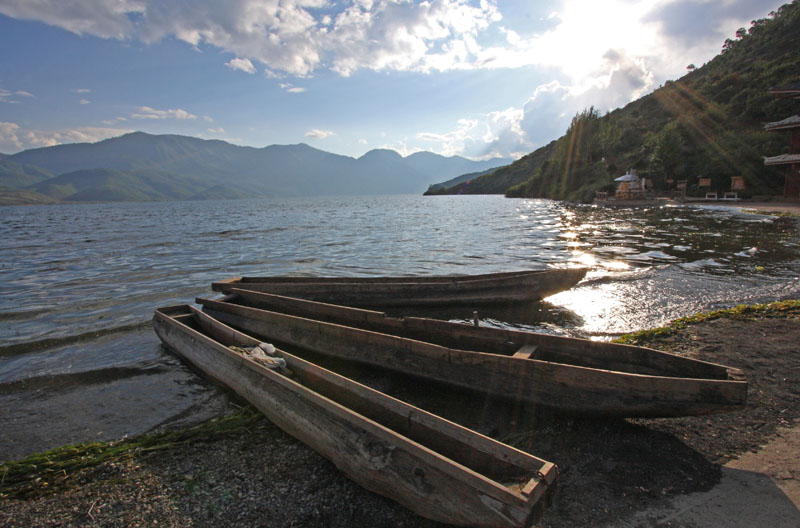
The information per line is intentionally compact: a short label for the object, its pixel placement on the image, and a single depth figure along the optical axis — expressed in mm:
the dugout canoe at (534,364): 3521
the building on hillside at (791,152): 34031
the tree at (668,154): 52094
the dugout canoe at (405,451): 2400
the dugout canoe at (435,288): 8992
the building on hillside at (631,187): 50875
